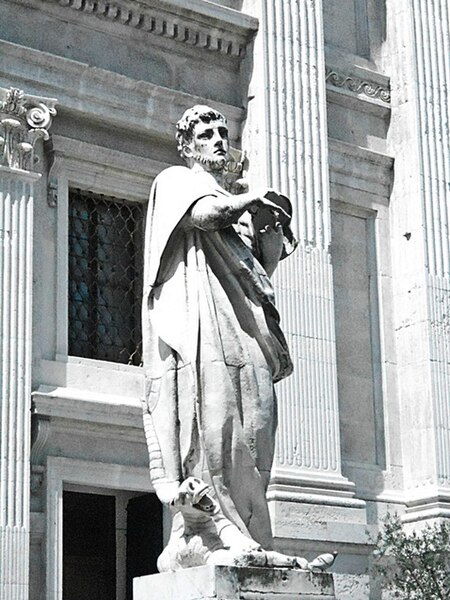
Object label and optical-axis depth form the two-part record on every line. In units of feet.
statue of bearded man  29.78
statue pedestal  28.04
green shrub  52.70
